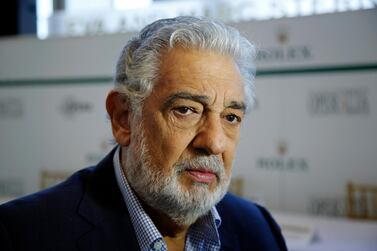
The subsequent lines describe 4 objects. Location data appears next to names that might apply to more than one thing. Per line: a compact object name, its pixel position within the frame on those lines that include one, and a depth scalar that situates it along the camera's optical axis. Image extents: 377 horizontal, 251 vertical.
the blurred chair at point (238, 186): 3.09
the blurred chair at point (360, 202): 2.77
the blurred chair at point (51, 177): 3.73
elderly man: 0.97
